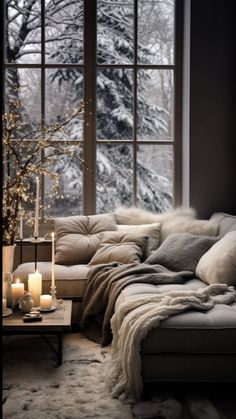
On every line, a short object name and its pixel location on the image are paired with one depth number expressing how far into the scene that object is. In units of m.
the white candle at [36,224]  3.09
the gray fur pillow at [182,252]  3.62
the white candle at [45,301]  3.12
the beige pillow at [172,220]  4.08
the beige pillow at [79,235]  4.17
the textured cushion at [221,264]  3.14
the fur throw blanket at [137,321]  2.47
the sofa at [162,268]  2.48
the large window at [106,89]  4.77
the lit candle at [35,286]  3.20
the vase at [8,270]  3.12
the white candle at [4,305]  3.03
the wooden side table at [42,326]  2.83
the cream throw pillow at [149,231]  4.11
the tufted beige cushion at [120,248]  3.89
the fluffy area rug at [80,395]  2.30
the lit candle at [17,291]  3.19
